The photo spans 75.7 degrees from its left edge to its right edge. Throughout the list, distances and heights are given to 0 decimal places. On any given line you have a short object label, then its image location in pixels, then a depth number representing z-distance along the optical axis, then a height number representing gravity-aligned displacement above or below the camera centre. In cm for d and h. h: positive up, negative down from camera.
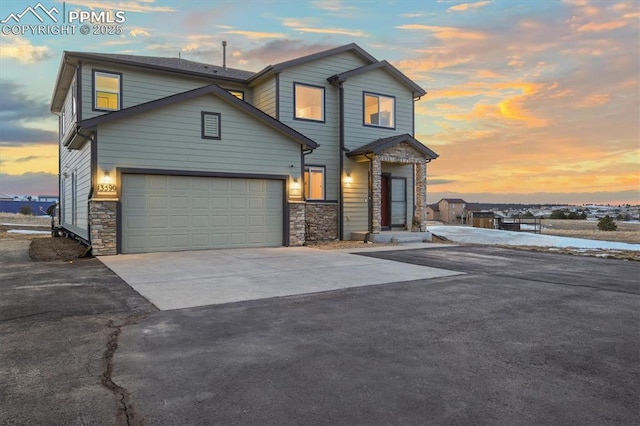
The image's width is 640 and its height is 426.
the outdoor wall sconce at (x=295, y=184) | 1393 +75
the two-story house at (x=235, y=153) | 1149 +177
